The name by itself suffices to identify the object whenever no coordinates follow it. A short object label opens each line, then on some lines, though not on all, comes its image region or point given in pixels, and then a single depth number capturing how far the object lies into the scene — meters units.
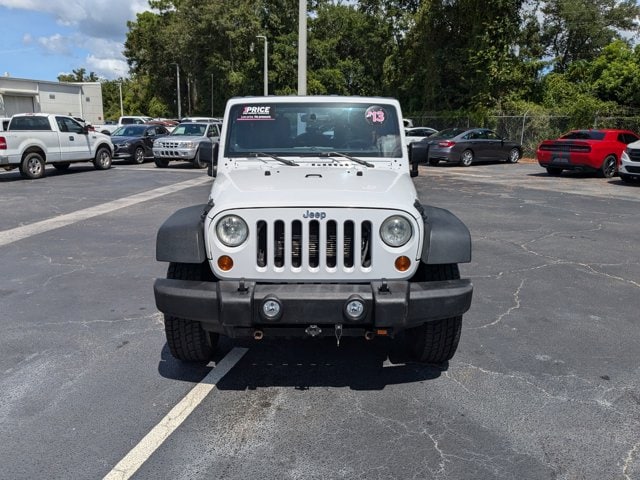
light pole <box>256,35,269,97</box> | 40.62
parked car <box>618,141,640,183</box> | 15.20
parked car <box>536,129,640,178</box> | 17.02
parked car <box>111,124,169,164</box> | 21.22
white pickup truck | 15.42
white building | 34.78
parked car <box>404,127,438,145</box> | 25.00
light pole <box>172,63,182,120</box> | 56.24
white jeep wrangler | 3.26
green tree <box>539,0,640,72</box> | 44.72
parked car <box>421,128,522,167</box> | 20.92
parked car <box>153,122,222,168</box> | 19.48
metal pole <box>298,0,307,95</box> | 19.89
